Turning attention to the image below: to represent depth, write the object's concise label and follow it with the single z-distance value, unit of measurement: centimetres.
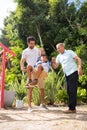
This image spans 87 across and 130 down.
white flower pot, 899
